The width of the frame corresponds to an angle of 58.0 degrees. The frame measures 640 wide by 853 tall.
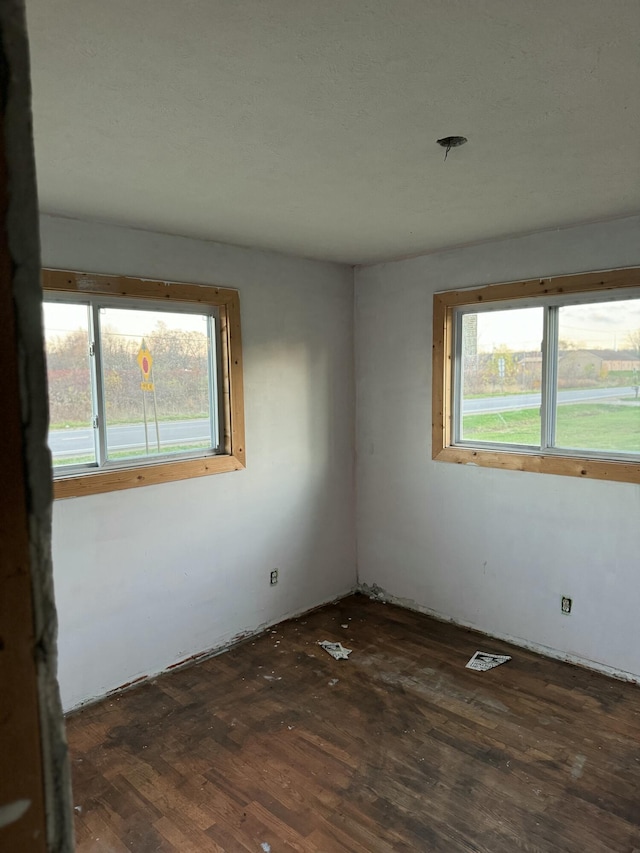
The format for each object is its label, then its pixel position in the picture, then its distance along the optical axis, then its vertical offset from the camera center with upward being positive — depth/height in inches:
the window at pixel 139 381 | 118.6 +0.2
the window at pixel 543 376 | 126.7 +0.0
